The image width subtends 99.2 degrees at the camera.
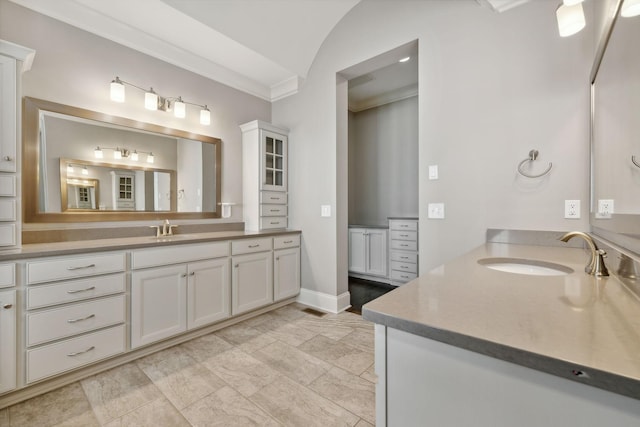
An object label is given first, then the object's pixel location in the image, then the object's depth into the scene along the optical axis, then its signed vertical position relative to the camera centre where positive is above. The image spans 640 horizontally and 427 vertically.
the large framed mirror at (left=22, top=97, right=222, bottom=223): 1.97 +0.37
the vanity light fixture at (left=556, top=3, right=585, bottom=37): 1.31 +0.93
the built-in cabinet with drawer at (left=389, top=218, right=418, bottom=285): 3.63 -0.55
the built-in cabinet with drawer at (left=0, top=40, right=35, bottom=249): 1.54 +0.42
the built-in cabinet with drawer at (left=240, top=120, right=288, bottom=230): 3.10 +0.41
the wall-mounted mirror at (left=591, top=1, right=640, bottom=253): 0.90 +0.30
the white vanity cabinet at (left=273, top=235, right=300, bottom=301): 2.97 -0.65
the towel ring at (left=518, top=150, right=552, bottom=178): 1.75 +0.29
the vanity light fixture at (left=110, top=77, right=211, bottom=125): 2.22 +1.01
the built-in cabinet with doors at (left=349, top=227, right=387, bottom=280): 3.97 -0.63
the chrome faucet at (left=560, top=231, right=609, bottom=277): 0.92 -0.19
